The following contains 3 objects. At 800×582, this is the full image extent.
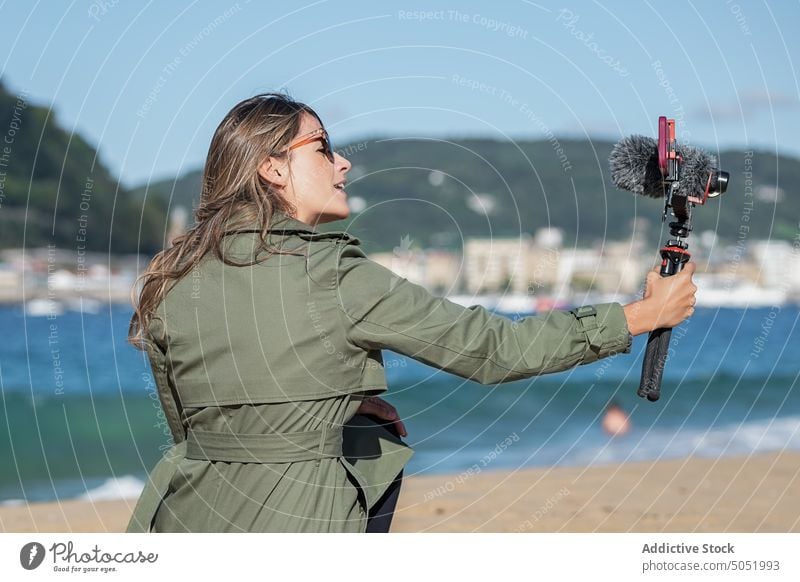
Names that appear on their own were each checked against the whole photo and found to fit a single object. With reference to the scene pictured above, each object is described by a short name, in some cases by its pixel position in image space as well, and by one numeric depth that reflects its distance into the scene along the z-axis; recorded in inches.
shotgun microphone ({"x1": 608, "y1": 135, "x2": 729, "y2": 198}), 143.2
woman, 124.6
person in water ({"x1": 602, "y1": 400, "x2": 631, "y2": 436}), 707.7
